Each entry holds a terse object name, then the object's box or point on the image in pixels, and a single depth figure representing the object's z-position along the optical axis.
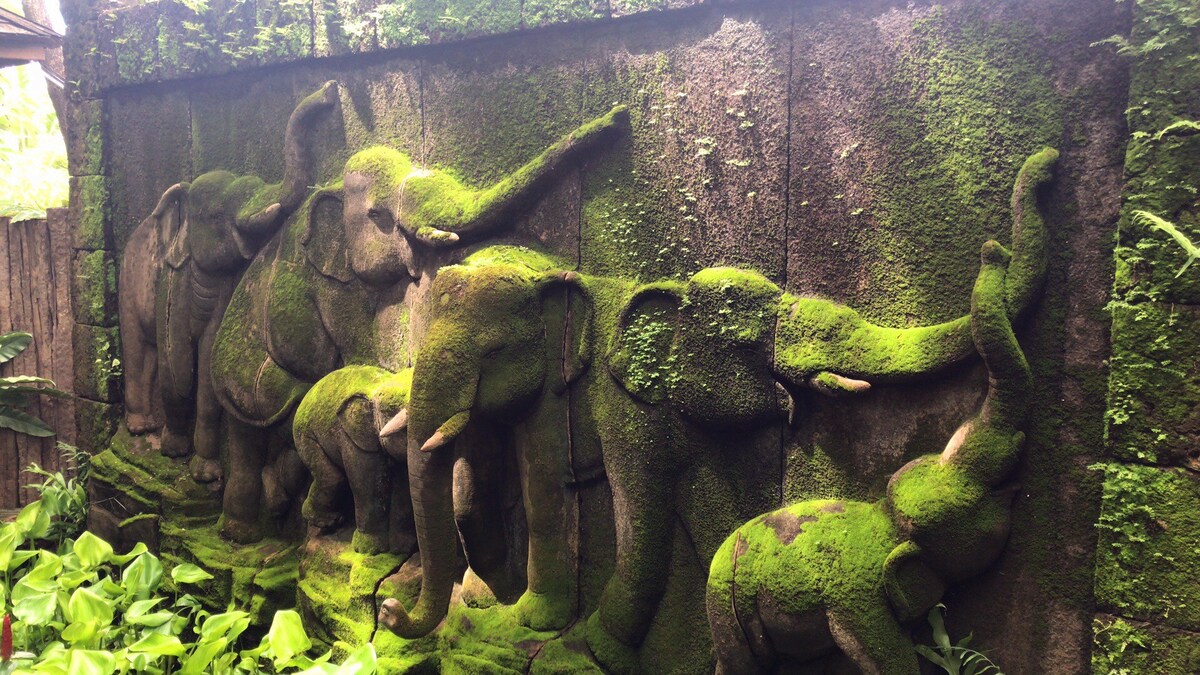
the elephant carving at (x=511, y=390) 3.72
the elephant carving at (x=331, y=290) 4.16
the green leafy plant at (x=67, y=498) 5.70
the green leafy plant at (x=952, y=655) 2.97
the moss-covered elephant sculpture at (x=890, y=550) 2.85
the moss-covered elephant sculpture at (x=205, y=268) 5.02
